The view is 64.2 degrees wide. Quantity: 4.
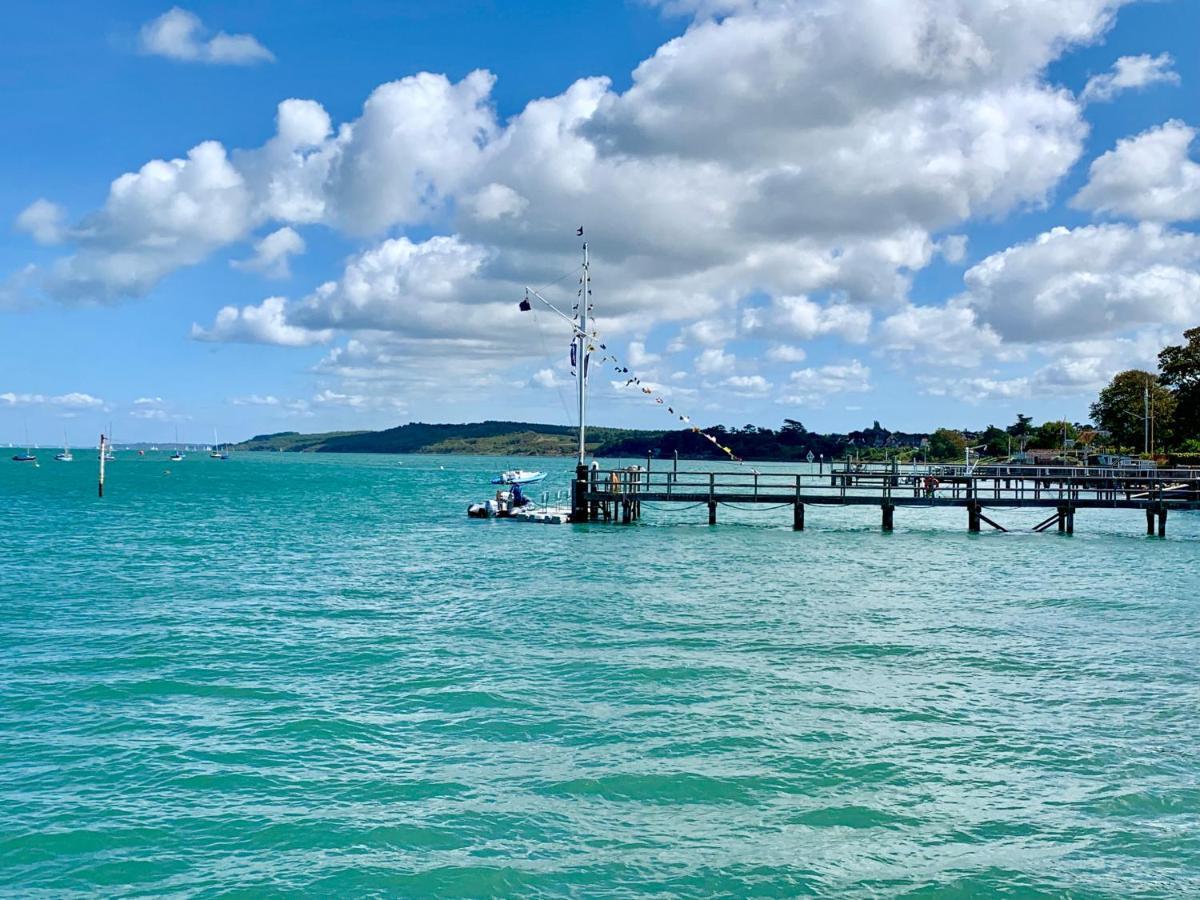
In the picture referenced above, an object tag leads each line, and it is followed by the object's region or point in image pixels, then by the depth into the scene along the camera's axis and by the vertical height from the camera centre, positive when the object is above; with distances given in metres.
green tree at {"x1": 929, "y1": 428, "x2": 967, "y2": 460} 190.62 +3.31
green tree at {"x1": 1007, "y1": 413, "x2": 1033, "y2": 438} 186.54 +7.92
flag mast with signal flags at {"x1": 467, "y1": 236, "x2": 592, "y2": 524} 53.16 -2.46
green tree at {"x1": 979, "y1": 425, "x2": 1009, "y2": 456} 182.25 +4.37
